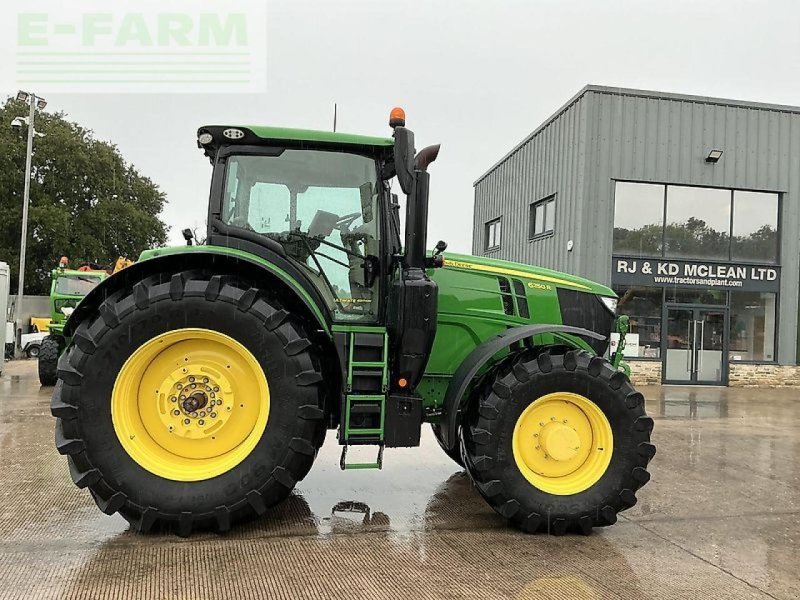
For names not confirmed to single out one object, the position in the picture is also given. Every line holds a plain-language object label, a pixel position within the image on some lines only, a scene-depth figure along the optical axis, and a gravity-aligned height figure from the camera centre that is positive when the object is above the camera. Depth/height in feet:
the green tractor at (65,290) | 39.99 +1.00
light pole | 58.94 +13.07
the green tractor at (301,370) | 11.85 -1.07
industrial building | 46.62 +8.18
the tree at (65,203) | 88.69 +15.76
